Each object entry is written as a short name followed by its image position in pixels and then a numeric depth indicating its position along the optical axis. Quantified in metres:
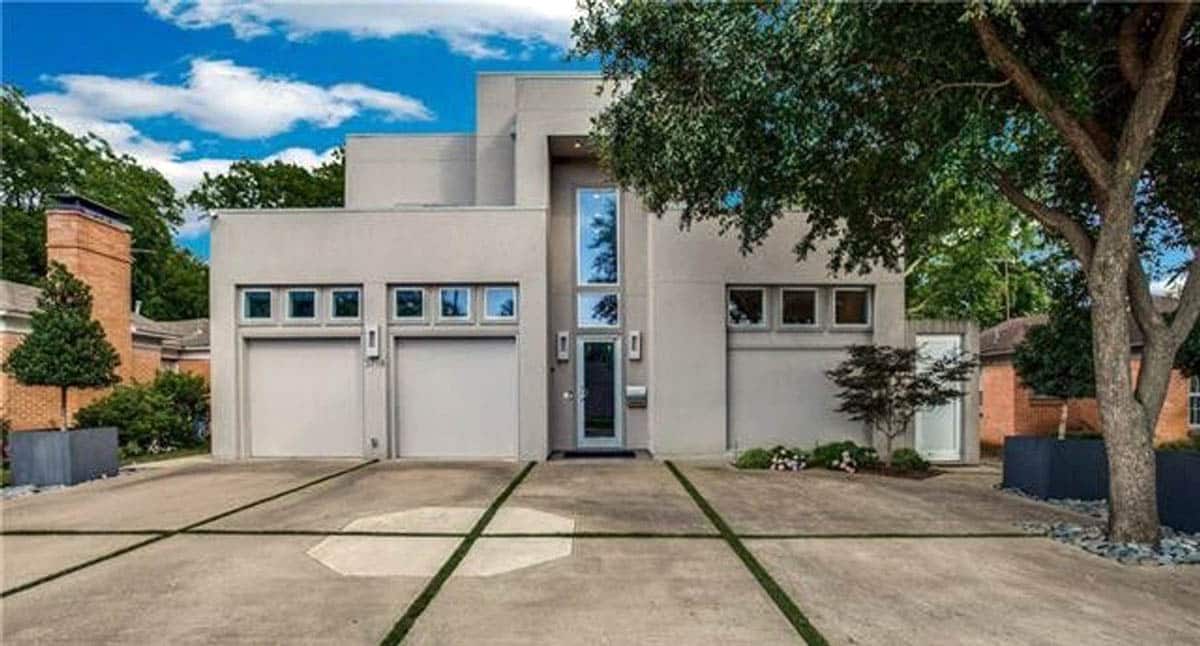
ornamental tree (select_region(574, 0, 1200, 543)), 6.00
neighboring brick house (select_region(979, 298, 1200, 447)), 14.96
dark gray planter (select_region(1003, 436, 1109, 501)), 8.13
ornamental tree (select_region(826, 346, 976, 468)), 10.64
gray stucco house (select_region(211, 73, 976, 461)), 11.78
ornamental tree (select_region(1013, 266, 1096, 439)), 8.77
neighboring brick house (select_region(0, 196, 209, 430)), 12.12
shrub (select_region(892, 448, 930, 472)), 10.72
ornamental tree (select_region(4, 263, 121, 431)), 9.38
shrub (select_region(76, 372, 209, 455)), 12.02
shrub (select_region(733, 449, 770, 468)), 10.86
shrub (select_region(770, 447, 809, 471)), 10.84
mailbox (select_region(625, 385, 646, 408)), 12.48
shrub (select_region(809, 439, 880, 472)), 10.77
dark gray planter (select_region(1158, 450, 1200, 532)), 6.61
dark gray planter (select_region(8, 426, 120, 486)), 9.28
